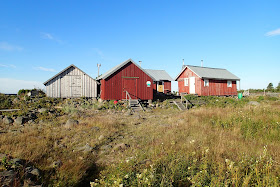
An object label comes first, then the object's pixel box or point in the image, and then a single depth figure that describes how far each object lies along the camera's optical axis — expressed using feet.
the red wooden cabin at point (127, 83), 65.67
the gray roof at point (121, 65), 64.07
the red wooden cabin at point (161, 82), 109.30
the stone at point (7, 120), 35.55
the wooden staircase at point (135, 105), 59.82
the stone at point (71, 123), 31.70
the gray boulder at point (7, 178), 11.55
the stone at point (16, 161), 14.44
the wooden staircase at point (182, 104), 61.60
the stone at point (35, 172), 13.62
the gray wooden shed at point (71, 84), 70.44
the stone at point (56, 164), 15.20
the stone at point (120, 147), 20.57
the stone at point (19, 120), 35.47
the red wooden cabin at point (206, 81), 87.59
